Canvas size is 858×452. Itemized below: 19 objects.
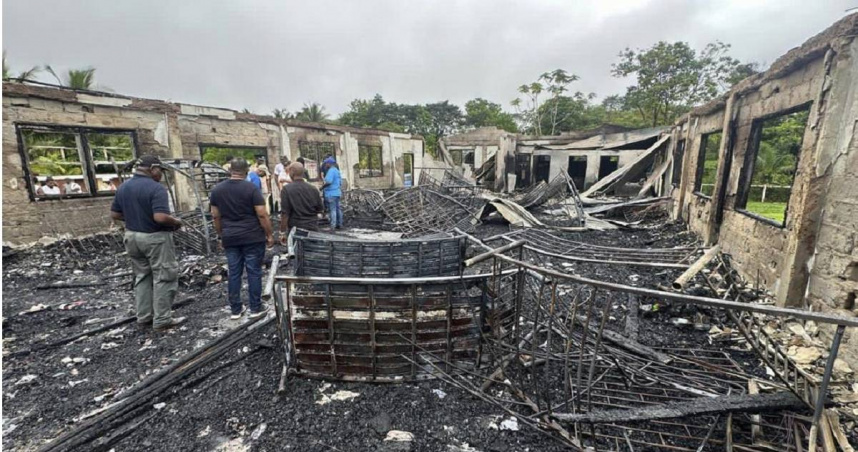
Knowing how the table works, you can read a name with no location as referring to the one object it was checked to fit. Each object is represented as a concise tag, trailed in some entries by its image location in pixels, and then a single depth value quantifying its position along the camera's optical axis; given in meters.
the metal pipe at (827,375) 1.25
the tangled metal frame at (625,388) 1.74
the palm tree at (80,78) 12.68
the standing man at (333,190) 7.21
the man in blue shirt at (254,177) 7.05
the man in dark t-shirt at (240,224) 3.44
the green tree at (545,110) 22.88
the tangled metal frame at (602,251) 2.92
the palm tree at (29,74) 11.17
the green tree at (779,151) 12.92
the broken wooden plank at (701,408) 1.75
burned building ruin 2.09
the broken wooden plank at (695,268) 1.68
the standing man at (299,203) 4.59
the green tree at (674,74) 16.86
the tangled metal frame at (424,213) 7.53
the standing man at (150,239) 3.21
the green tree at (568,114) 24.55
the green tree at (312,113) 26.44
